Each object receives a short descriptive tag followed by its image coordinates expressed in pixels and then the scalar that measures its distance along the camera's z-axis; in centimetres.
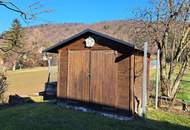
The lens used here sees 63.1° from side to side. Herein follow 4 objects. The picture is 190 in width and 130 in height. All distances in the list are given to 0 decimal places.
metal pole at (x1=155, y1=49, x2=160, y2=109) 640
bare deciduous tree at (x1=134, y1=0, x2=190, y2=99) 719
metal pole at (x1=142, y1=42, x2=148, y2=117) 538
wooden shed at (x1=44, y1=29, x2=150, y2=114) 555
